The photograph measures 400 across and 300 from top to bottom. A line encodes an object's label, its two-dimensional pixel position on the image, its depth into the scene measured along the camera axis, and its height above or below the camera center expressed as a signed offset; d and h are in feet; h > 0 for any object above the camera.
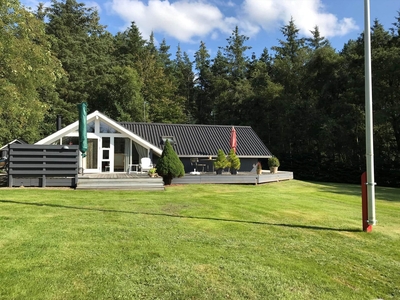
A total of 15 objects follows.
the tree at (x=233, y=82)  114.93 +31.20
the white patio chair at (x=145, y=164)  52.75 -0.76
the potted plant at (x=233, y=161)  56.03 -0.32
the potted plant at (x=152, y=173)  45.47 -1.96
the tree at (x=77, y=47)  103.24 +39.65
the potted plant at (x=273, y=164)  61.87 -0.96
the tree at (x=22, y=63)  41.52 +13.59
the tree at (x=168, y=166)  46.39 -0.97
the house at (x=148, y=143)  52.80 +3.11
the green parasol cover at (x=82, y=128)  42.60 +4.30
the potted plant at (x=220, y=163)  54.34 -0.64
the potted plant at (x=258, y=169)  58.50 -1.83
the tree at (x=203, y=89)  142.82 +33.48
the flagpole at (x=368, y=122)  19.70 +2.38
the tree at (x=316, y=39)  120.16 +45.77
